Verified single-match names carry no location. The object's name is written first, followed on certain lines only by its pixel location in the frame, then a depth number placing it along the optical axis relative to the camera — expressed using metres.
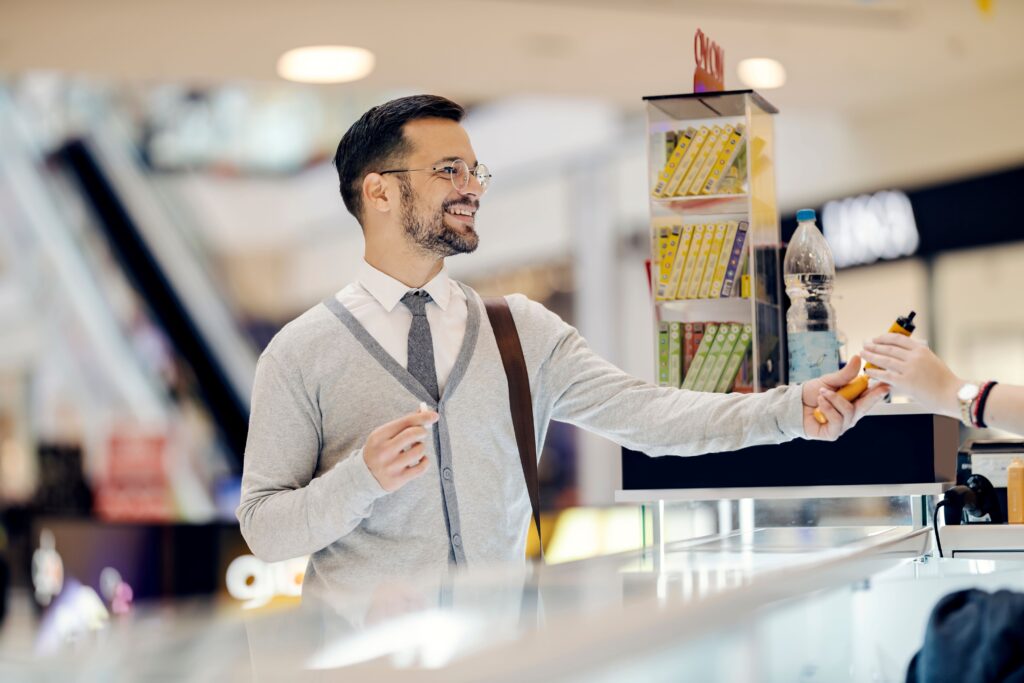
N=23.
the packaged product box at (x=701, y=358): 2.92
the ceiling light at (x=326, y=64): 7.27
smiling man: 2.36
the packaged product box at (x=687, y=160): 2.99
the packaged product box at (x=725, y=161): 2.95
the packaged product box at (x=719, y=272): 2.93
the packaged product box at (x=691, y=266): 2.96
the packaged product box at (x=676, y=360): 2.94
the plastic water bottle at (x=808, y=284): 2.88
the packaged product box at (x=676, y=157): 3.00
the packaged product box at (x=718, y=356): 2.90
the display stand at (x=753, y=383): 2.60
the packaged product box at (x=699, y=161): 2.98
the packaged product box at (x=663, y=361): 2.95
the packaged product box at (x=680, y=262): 2.97
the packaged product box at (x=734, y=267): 2.93
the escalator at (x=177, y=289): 10.35
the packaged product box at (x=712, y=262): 2.94
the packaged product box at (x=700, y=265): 2.95
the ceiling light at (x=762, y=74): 7.56
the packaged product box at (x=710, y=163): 2.96
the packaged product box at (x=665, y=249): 2.98
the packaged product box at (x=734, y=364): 2.89
